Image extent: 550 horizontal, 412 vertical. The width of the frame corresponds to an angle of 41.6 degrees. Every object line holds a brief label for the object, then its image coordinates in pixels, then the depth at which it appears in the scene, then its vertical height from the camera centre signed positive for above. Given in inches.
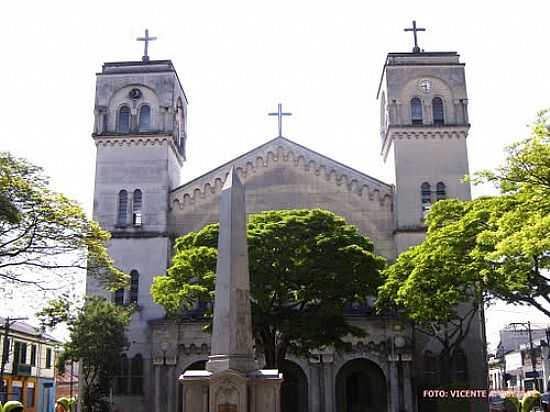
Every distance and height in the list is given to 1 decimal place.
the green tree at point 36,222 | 690.2 +160.0
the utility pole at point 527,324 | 1606.5 +126.1
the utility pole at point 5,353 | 1317.7 +66.6
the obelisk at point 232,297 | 517.7 +63.6
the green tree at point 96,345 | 1084.5 +62.0
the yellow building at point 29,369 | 1581.0 +46.1
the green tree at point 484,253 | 521.3 +120.3
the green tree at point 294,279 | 920.9 +132.8
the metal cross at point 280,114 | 1338.6 +487.9
